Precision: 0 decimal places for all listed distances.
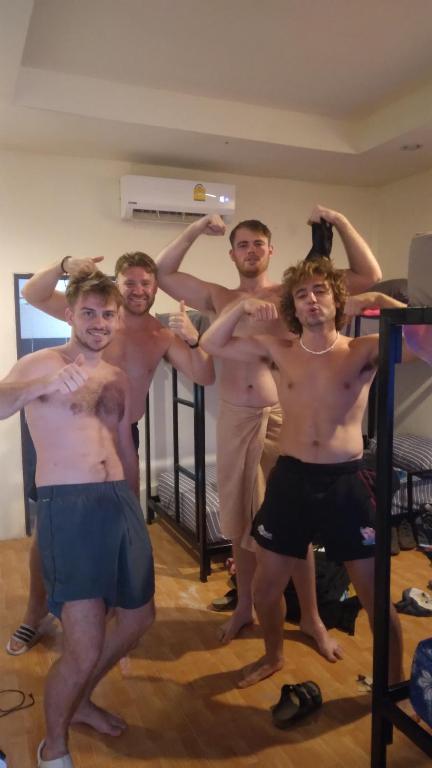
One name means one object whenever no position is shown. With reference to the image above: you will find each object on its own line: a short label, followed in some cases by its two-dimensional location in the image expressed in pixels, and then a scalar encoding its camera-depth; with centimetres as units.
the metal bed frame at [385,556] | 150
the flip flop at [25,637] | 245
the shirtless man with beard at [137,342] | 238
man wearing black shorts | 189
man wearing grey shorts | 167
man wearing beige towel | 244
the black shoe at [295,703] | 197
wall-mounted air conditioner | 374
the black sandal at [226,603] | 284
